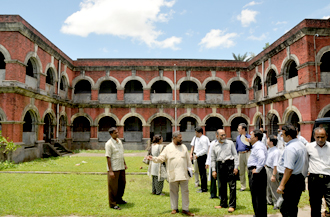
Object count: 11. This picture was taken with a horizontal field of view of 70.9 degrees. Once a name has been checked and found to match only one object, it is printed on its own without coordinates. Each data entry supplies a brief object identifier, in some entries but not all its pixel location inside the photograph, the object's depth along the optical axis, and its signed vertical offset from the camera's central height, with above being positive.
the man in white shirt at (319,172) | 4.06 -0.90
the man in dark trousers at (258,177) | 4.42 -1.11
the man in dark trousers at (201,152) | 6.63 -0.88
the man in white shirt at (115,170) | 5.25 -1.09
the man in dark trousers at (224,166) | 5.19 -1.02
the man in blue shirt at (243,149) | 7.07 -0.85
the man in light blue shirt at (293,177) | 3.73 -0.91
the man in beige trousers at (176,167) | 4.79 -0.95
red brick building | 11.69 +2.17
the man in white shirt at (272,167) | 5.39 -1.13
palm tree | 30.53 +8.56
